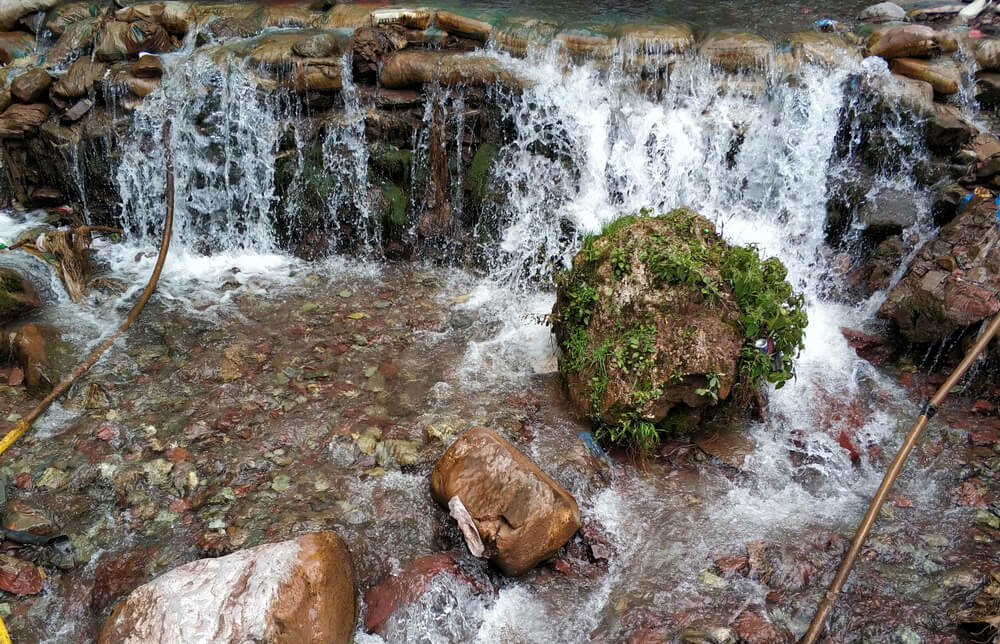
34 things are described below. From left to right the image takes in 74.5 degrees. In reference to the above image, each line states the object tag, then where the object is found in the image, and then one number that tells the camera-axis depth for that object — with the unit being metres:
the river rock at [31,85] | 7.85
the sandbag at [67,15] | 9.15
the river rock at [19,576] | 3.69
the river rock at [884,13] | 8.13
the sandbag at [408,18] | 8.20
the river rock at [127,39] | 8.12
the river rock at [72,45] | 8.62
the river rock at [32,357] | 5.16
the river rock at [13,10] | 9.08
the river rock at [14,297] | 5.90
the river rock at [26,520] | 3.98
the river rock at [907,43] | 7.16
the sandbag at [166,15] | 8.62
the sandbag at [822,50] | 7.20
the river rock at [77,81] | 7.80
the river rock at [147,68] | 7.73
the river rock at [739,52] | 7.28
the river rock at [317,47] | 7.60
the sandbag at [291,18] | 8.69
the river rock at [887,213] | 6.40
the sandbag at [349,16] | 8.51
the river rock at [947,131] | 6.55
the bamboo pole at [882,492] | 3.60
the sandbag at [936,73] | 6.98
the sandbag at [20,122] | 7.72
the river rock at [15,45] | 8.95
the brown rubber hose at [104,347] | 4.68
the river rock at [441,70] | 7.25
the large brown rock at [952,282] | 5.27
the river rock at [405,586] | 3.65
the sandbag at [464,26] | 7.98
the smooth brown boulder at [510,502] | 3.82
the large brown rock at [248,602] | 3.16
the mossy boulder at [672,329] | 4.61
